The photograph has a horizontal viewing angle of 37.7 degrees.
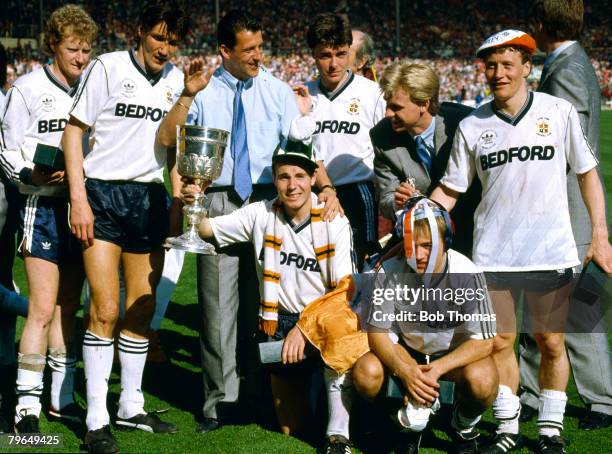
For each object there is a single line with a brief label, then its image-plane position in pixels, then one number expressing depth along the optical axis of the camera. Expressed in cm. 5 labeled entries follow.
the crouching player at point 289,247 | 466
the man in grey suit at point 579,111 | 472
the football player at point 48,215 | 461
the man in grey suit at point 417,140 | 471
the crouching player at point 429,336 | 415
